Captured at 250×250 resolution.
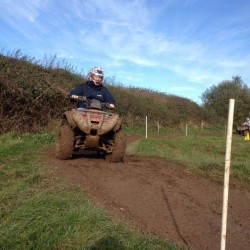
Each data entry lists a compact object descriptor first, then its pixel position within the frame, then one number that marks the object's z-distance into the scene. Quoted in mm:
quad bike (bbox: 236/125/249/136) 24290
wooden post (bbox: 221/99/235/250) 2622
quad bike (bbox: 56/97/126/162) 6266
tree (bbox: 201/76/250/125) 35099
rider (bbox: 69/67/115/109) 6817
